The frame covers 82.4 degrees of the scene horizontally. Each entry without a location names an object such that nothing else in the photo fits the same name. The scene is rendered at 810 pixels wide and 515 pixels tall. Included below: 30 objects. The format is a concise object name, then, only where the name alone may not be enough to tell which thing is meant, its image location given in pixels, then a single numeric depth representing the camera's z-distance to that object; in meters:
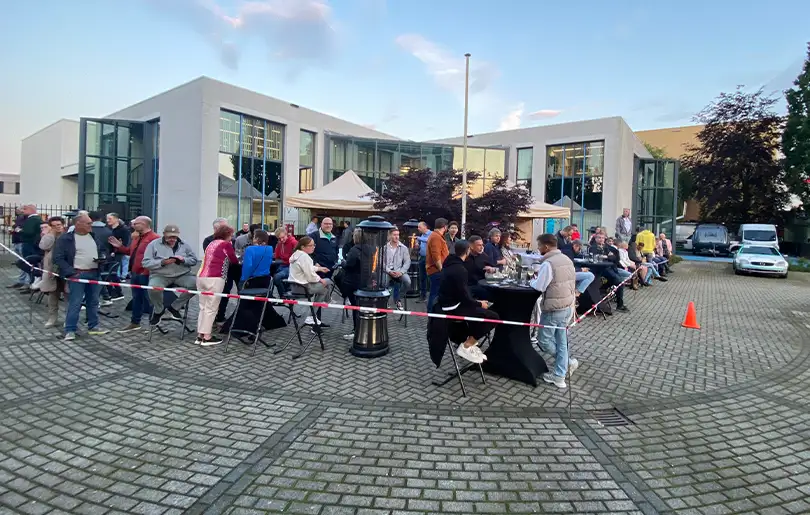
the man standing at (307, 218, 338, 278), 8.55
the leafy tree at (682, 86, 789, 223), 32.88
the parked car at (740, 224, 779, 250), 25.16
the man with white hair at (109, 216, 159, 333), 7.14
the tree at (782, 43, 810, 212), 30.42
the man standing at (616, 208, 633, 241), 15.34
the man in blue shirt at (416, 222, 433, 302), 9.72
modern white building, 18.72
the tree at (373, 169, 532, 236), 12.98
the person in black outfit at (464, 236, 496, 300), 6.64
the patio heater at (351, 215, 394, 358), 6.12
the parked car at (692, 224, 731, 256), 31.17
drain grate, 4.27
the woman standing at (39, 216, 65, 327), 6.89
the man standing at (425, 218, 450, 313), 7.30
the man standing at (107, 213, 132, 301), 8.80
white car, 17.77
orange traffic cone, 8.57
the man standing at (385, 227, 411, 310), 8.10
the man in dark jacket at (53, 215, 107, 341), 6.43
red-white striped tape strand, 4.82
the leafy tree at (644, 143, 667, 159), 51.15
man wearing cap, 6.75
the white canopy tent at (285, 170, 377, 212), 12.63
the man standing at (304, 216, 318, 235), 11.34
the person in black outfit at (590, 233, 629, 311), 10.16
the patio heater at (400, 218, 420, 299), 10.66
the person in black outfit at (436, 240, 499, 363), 4.89
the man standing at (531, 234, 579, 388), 5.20
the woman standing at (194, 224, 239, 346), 6.48
